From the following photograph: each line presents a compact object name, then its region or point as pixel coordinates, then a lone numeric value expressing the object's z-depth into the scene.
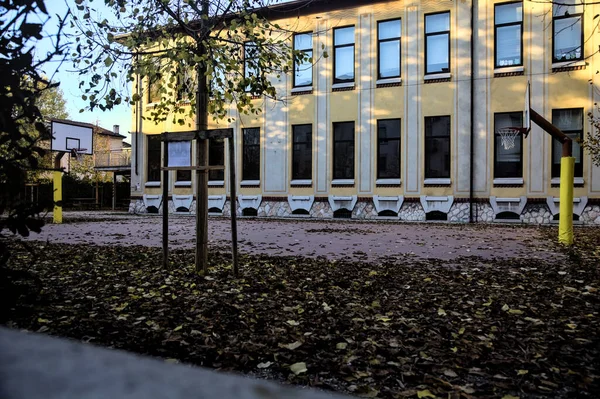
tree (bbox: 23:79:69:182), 36.65
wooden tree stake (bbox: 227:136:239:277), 5.58
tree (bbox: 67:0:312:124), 5.37
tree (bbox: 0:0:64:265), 2.02
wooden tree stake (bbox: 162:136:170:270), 6.03
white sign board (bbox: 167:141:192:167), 5.95
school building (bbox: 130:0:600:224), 16.14
